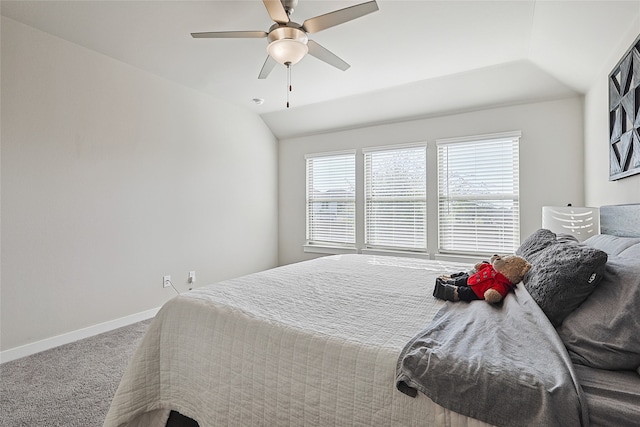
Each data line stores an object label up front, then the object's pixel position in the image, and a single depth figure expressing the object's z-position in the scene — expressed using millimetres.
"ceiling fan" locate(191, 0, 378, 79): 1917
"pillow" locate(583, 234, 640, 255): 1468
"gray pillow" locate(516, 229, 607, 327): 1136
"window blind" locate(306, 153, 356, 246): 4867
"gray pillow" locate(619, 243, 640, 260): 1238
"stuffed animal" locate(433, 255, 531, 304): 1552
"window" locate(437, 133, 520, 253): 3775
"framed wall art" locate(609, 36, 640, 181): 1992
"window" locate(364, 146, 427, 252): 4312
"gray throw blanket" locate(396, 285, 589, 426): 812
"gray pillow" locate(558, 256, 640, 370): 926
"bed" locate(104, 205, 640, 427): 874
